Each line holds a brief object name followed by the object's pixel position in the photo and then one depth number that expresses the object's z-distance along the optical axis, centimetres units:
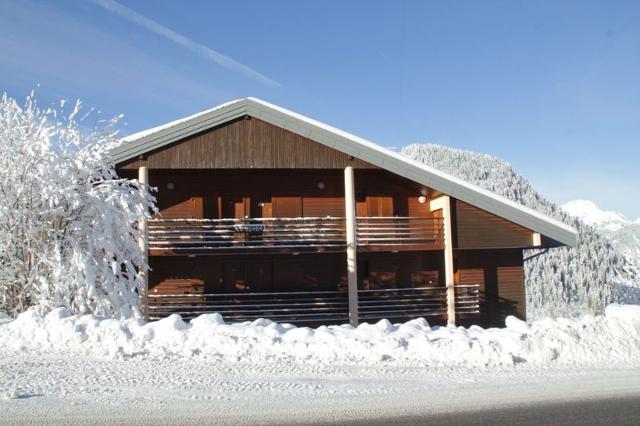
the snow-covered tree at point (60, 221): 1342
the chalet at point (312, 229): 1938
